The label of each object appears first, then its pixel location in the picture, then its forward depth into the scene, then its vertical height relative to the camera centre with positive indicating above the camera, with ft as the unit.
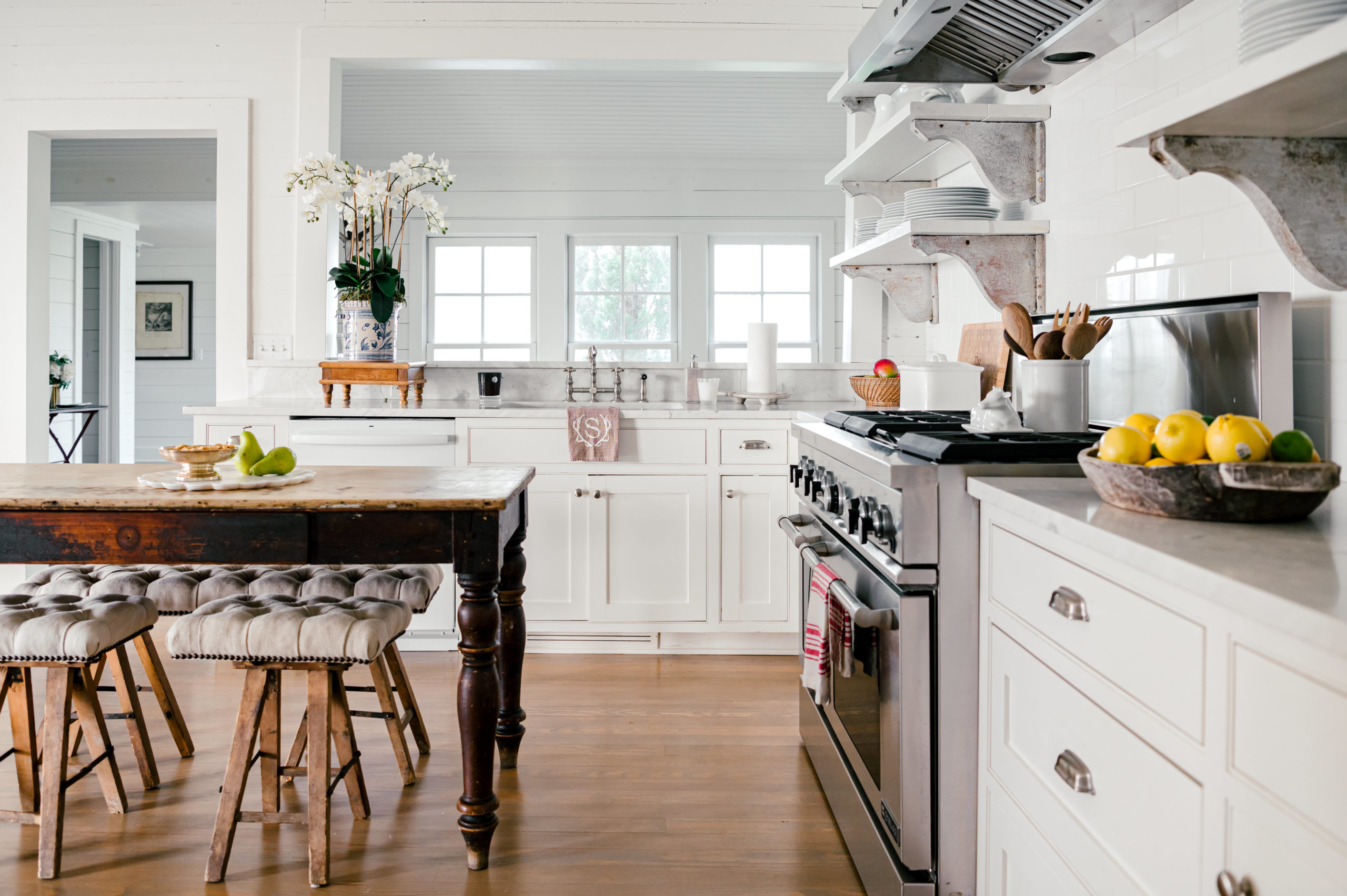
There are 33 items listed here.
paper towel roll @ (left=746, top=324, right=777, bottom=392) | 13.32 +1.13
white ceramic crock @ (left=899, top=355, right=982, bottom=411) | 8.70 +0.47
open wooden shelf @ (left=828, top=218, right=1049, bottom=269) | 8.45 +1.93
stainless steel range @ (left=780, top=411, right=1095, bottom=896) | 5.24 -1.17
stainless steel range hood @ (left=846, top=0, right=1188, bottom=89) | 6.80 +3.23
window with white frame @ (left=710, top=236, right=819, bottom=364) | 23.90 +3.96
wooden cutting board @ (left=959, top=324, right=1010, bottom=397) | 9.00 +0.87
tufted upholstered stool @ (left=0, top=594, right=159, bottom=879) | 6.57 -1.89
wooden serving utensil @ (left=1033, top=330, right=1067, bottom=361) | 6.31 +0.63
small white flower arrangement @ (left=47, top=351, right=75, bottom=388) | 21.77 +1.47
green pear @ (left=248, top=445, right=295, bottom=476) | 7.21 -0.24
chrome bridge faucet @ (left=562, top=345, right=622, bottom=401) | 13.52 +0.73
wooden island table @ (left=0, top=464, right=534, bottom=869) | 6.51 -0.72
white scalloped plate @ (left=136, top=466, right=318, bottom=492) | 6.88 -0.38
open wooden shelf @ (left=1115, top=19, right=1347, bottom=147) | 3.36 +1.43
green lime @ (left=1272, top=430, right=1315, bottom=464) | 3.77 -0.04
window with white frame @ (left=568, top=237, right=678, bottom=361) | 23.71 +3.51
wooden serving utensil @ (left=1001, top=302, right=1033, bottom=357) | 6.54 +0.79
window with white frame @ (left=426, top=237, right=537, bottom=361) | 23.66 +3.50
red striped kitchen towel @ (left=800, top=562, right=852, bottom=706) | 6.00 -1.38
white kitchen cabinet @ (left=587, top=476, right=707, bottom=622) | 12.14 -1.50
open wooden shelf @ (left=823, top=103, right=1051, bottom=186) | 8.42 +3.21
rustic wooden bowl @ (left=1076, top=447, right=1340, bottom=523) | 3.67 -0.22
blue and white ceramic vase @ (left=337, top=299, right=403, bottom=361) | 12.95 +1.40
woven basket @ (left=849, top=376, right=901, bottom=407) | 11.47 +0.56
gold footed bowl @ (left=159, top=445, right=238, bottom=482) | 7.02 -0.20
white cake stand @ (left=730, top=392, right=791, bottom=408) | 13.26 +0.55
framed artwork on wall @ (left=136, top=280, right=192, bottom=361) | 30.35 +3.70
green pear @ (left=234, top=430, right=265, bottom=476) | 7.20 -0.18
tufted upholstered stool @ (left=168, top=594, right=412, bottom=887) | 6.54 -1.60
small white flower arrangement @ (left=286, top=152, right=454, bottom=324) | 12.60 +3.19
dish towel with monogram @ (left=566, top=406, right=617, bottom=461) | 11.96 +0.02
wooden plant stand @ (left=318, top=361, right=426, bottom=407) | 12.78 +0.82
